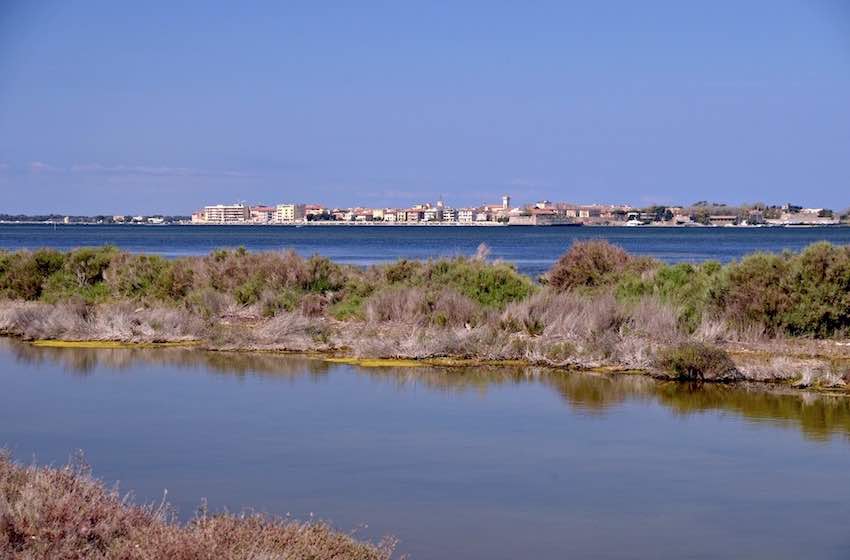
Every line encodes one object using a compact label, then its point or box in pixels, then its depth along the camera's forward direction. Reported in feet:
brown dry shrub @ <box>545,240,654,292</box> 96.73
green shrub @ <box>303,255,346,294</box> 101.04
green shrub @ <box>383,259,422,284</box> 100.12
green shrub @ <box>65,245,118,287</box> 108.58
